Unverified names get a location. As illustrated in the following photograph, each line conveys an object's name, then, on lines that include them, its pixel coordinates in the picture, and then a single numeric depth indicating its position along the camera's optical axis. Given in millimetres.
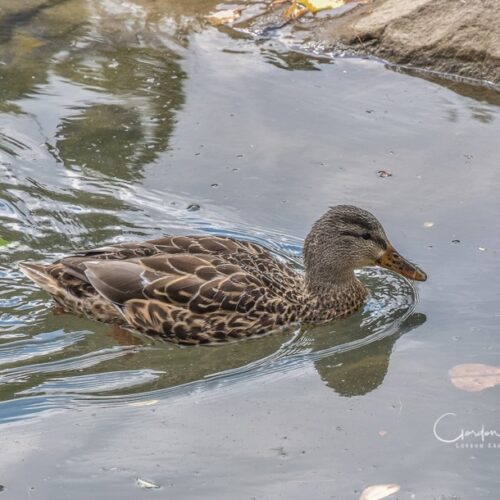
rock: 22422
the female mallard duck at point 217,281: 15664
